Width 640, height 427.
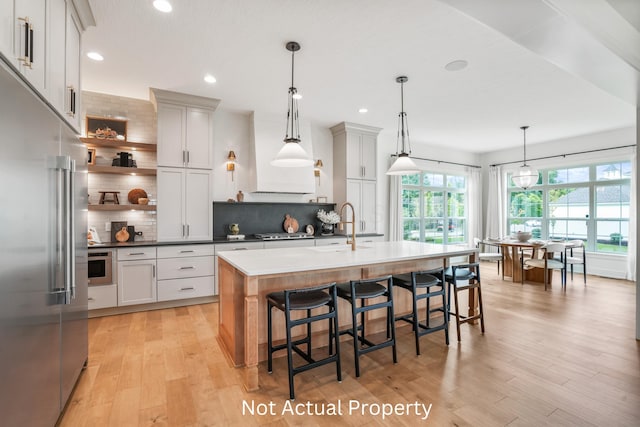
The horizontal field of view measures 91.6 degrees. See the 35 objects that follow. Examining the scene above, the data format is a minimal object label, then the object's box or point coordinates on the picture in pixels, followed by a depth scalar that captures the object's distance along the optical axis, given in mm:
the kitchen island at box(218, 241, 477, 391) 2186
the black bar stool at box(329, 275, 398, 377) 2383
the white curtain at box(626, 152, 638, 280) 5566
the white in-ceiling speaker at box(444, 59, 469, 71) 3244
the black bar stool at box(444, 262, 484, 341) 3079
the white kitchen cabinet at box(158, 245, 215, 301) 4016
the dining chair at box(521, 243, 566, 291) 5152
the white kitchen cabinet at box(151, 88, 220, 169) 4156
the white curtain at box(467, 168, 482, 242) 7888
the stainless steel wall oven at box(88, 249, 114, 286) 3618
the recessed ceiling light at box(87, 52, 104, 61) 3119
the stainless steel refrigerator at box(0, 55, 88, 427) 1204
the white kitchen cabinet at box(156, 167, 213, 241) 4164
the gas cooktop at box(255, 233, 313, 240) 4723
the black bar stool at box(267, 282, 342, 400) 2135
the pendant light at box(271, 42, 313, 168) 2834
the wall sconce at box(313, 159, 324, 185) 5539
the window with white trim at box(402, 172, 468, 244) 7062
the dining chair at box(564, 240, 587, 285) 5441
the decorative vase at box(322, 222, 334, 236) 5465
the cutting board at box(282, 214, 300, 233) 5328
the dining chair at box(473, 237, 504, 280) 6133
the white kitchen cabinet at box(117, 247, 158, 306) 3783
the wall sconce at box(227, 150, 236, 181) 4802
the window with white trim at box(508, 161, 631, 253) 6016
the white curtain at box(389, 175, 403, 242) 6301
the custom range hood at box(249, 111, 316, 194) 4812
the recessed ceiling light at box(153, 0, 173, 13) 2348
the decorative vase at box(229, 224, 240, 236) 4738
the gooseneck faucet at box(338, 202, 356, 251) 3250
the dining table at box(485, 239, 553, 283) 5508
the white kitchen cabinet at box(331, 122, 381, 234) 5539
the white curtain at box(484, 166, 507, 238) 7648
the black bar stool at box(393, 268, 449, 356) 2766
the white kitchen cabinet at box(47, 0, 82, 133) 1832
